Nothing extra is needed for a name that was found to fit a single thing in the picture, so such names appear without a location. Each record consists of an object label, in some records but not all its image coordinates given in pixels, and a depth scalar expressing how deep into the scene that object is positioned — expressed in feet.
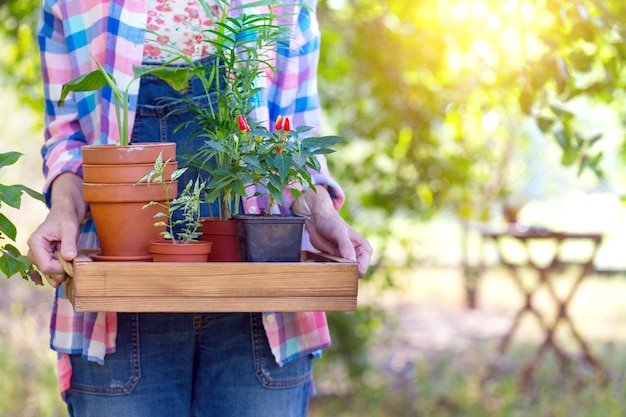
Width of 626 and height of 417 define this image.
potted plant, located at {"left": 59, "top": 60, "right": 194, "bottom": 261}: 6.94
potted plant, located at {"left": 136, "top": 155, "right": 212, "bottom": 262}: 6.85
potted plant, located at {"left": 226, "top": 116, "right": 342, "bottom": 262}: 6.95
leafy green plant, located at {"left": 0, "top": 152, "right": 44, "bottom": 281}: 7.33
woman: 7.33
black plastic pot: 6.95
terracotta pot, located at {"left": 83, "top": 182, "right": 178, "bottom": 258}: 6.96
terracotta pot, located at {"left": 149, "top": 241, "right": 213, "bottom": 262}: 6.83
